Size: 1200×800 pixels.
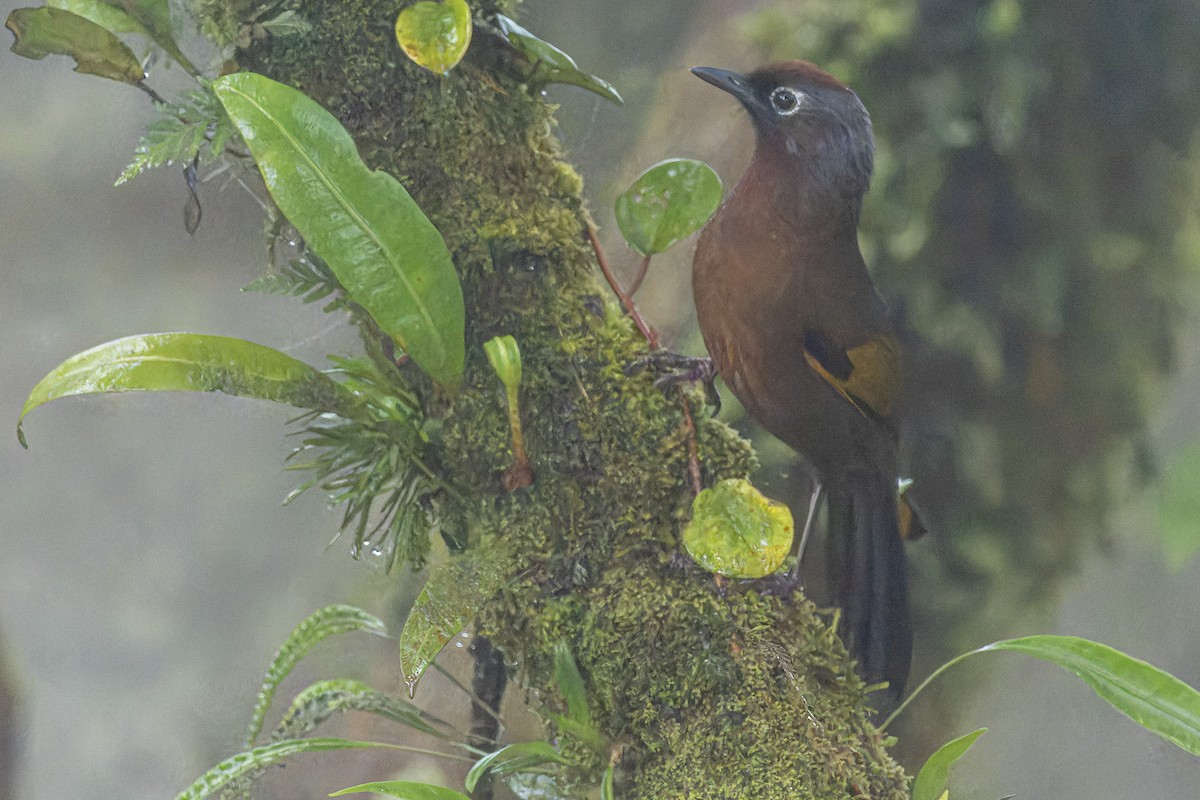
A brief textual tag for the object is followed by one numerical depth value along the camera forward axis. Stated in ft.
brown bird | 23.41
